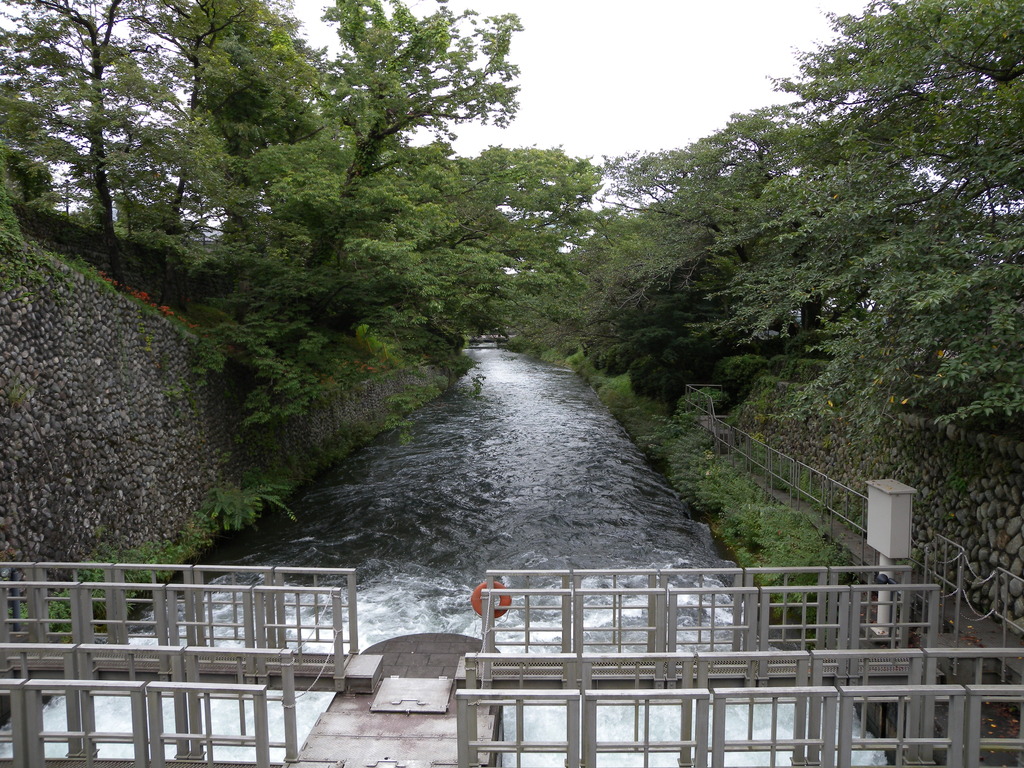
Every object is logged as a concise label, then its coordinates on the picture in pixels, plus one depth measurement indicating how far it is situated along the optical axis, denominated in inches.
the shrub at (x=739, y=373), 762.8
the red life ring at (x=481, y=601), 282.7
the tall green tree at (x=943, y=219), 264.4
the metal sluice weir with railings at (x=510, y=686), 182.9
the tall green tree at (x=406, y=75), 565.9
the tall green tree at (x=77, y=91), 426.0
